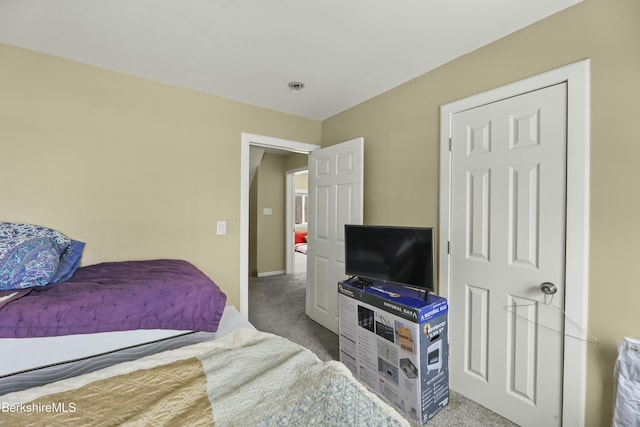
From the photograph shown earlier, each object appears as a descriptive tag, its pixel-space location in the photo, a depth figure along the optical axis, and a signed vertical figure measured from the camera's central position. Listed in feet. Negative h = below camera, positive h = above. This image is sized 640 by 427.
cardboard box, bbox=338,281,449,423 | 5.56 -2.99
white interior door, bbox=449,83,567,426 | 4.99 -0.84
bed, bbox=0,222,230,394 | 3.97 -1.70
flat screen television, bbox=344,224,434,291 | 5.93 -1.04
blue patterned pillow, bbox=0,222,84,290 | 4.58 -0.92
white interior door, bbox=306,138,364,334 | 8.57 -0.14
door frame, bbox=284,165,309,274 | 18.48 -0.84
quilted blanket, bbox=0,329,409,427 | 2.44 -1.85
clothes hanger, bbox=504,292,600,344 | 4.62 -1.98
